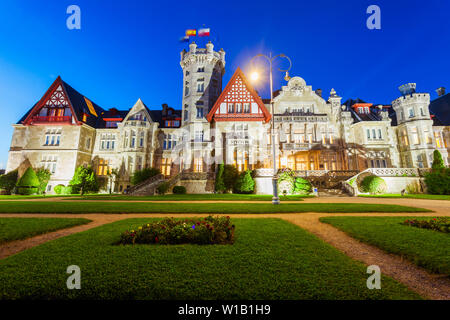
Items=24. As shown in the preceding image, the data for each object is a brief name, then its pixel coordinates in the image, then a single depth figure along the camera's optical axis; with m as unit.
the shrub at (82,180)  30.31
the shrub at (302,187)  23.33
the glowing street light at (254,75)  14.87
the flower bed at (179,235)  5.13
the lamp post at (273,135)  13.23
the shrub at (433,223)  6.23
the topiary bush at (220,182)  25.95
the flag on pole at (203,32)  33.50
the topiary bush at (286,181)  23.19
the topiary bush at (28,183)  27.64
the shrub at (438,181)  22.98
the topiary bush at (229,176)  26.59
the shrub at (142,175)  29.86
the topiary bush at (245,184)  24.96
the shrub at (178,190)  26.06
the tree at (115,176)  31.06
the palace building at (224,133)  29.97
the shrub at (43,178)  29.53
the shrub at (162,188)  24.61
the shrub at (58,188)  31.09
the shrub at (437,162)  24.14
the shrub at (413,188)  24.77
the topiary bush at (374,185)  23.17
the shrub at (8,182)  30.02
